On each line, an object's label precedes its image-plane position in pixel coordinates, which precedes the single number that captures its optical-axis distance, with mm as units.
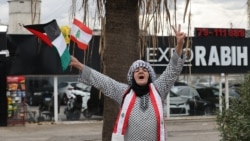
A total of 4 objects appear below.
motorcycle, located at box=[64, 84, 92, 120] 21484
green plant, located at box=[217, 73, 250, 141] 6043
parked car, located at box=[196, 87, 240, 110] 23716
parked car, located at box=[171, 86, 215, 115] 23188
